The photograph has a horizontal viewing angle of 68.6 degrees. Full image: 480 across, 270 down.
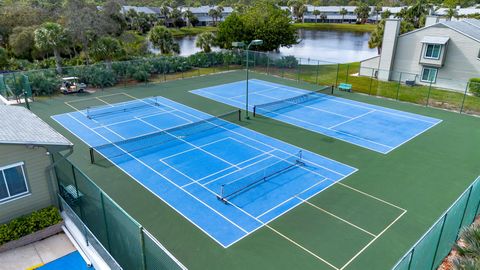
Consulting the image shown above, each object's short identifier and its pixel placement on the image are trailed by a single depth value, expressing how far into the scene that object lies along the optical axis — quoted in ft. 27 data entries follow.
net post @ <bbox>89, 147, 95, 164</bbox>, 54.80
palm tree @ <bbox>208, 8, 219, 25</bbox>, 342.52
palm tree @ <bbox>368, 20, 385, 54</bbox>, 146.00
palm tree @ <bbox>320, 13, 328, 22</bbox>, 376.87
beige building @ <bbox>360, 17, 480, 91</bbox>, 105.50
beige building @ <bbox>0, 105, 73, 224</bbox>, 33.19
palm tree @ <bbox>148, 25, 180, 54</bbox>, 136.56
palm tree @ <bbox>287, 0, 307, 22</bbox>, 368.07
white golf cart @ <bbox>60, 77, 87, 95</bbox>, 94.48
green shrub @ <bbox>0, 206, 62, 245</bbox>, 33.24
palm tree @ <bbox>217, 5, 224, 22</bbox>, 345.19
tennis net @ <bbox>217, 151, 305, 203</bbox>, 46.44
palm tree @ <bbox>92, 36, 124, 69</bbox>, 108.58
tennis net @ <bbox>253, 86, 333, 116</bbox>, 82.33
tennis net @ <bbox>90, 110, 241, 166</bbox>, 57.62
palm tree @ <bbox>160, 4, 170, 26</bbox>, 326.65
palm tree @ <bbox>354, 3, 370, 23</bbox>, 351.25
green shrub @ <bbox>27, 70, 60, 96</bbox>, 90.07
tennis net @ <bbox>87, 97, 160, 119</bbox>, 79.46
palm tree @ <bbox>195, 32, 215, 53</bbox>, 144.56
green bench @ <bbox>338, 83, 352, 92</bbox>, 99.45
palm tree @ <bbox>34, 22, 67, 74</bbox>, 101.24
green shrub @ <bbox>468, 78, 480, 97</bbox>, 95.39
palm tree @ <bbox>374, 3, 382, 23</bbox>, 361.79
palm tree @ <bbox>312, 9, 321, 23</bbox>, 371.76
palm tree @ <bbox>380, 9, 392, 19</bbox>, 310.37
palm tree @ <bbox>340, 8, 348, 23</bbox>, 371.56
